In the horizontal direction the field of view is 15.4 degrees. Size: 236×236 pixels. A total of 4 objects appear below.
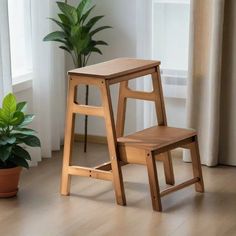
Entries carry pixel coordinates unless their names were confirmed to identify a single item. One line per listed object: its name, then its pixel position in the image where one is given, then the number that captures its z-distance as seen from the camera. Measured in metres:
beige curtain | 5.15
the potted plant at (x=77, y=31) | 5.38
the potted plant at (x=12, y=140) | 4.61
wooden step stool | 4.45
